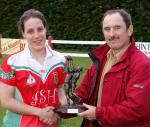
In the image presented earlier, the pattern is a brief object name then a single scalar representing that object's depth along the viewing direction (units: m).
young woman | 3.68
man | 3.53
